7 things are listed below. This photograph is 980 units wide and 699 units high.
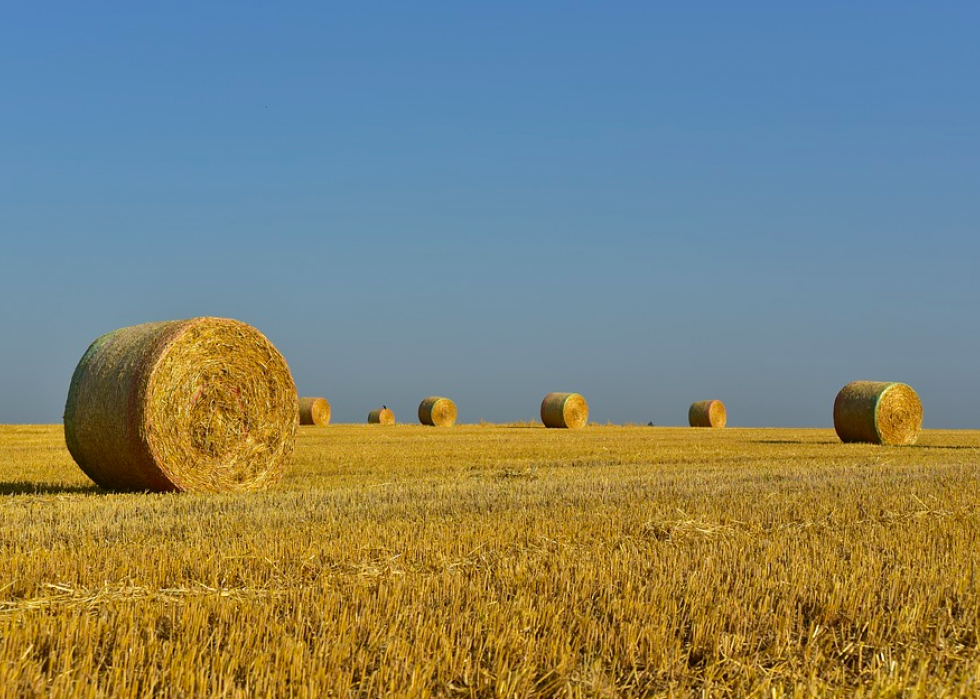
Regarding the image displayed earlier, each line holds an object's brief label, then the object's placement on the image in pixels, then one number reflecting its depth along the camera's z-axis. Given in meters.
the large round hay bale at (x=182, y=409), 10.02
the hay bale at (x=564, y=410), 33.44
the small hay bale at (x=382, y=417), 40.59
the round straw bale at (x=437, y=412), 37.06
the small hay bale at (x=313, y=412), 35.37
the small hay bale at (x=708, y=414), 37.19
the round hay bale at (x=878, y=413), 22.06
